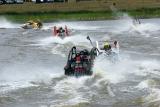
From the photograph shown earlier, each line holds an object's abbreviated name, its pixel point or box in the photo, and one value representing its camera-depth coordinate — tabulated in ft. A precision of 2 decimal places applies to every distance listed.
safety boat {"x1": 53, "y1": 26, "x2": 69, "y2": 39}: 180.75
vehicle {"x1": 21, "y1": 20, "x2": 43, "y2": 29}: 226.17
